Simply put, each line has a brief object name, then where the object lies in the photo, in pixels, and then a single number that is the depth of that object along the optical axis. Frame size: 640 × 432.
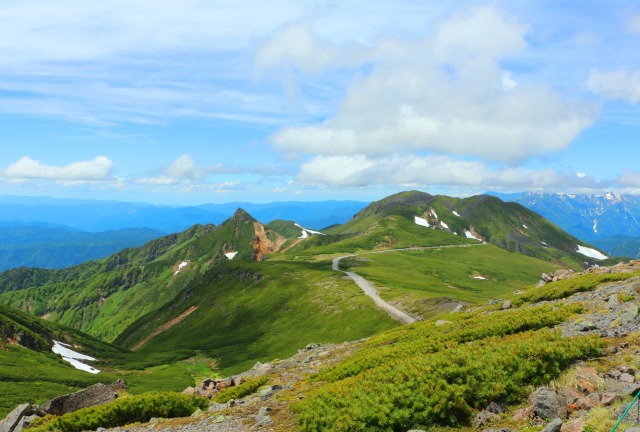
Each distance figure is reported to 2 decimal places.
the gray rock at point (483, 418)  15.98
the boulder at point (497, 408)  16.67
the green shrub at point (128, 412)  22.64
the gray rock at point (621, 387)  14.57
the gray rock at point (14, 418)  25.42
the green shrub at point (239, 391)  28.28
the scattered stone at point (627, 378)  16.08
